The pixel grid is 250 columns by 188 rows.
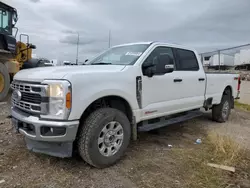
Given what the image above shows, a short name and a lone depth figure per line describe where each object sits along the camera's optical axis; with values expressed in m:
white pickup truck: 2.96
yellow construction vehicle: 7.93
